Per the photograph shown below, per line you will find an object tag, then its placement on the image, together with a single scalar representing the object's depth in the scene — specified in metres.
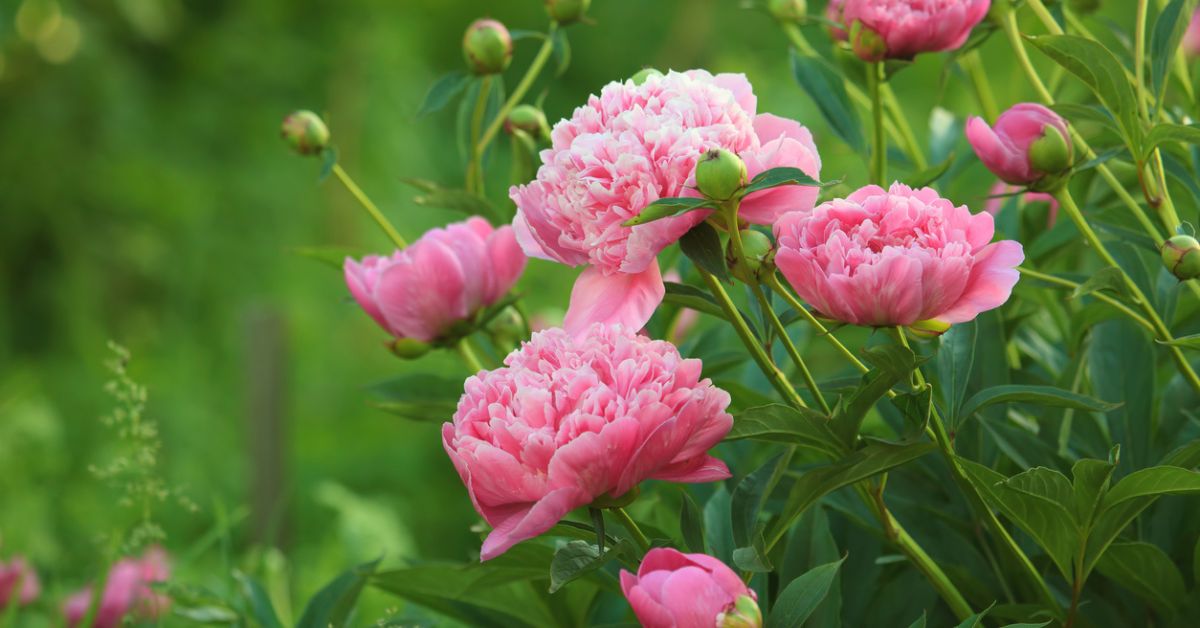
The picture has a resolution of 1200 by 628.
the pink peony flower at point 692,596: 1.63
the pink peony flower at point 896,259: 1.64
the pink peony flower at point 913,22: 1.78
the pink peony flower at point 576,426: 1.65
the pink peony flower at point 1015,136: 1.72
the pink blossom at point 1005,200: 1.93
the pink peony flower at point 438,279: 1.84
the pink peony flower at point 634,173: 1.66
